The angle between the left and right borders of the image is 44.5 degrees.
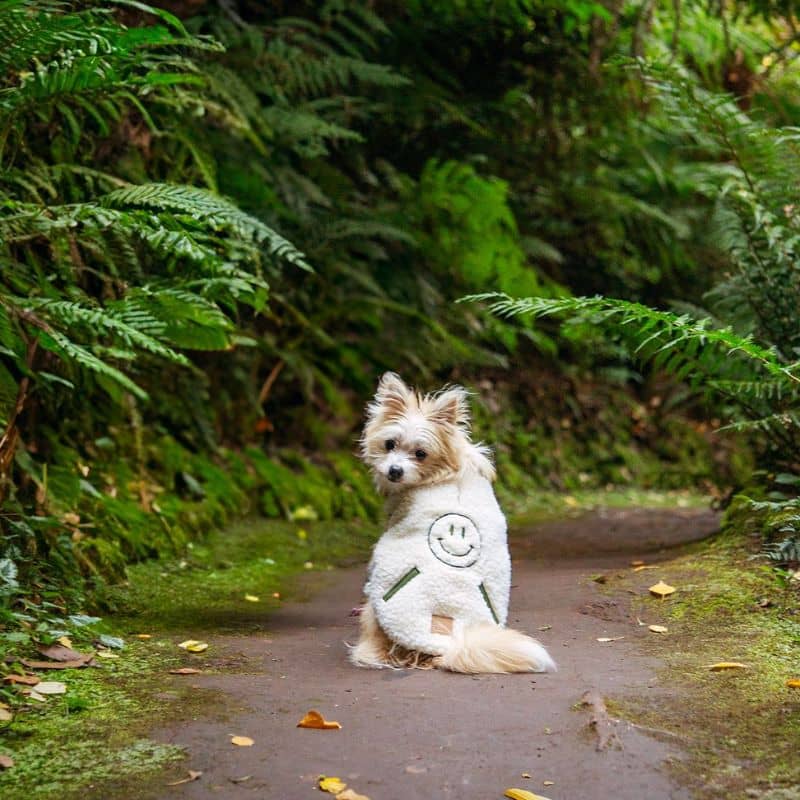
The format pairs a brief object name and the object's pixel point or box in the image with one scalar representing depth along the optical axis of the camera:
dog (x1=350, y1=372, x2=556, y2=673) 3.82
